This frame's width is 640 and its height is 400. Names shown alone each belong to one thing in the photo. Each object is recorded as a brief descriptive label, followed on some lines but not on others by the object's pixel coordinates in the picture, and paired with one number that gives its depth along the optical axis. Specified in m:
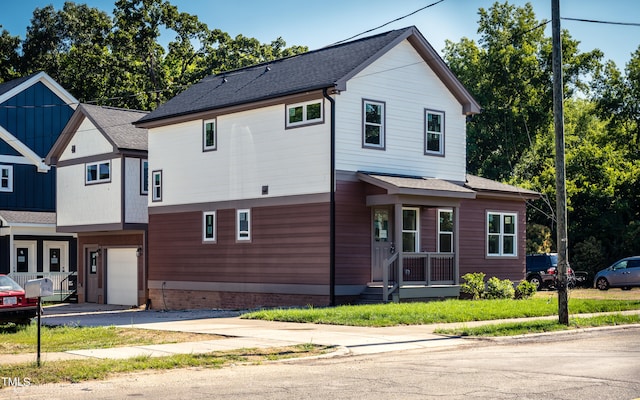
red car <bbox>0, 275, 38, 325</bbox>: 22.36
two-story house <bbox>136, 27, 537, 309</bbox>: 29.31
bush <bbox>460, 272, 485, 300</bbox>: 31.33
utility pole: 20.94
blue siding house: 43.91
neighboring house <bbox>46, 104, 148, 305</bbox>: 38.25
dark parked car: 44.56
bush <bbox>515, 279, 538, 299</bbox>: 33.19
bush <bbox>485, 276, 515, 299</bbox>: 32.06
